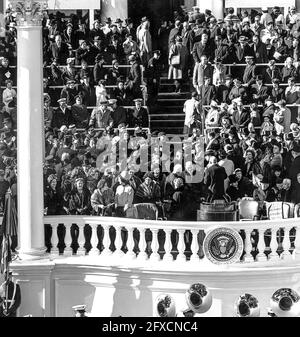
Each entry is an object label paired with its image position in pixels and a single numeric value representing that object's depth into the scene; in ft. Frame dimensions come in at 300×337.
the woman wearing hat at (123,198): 128.77
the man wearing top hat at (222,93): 147.43
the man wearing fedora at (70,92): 146.61
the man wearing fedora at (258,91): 147.74
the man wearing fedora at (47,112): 143.02
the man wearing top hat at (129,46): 155.00
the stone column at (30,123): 122.31
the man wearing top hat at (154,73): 150.82
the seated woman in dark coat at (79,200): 127.85
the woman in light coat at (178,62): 153.69
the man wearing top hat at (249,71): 149.89
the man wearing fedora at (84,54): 154.10
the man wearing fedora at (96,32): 156.04
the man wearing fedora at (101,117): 144.15
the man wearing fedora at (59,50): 153.79
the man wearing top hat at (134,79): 149.69
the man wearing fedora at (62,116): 144.66
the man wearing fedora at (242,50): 152.76
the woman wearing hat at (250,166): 134.62
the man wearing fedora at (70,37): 156.56
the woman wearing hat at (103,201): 128.06
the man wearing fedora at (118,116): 144.36
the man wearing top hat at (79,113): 145.07
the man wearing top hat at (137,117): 145.38
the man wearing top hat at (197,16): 158.63
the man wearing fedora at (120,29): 156.84
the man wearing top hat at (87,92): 147.43
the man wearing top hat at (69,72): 149.48
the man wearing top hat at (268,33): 155.33
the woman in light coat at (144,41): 155.43
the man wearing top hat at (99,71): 150.92
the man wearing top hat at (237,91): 147.23
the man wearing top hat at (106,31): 155.74
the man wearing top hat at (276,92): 147.84
